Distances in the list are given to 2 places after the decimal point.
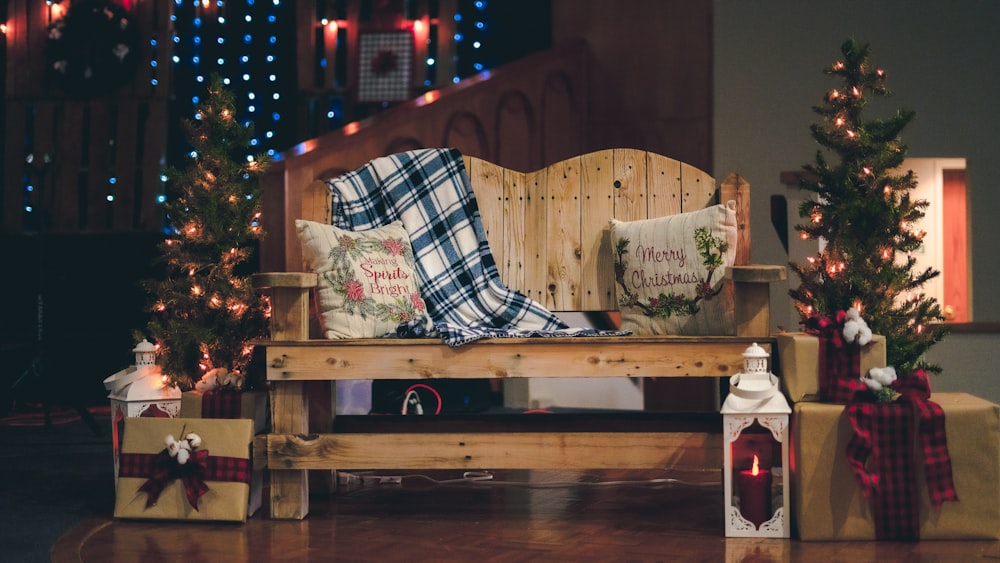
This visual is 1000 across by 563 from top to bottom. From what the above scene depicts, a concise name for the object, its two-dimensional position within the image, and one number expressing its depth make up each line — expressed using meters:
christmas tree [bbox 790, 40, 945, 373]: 3.63
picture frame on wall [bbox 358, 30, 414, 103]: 7.92
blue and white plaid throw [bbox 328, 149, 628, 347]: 3.94
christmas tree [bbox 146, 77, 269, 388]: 3.85
